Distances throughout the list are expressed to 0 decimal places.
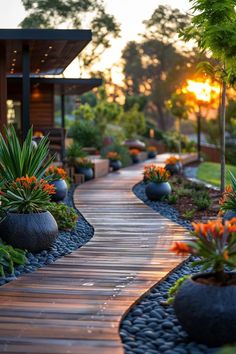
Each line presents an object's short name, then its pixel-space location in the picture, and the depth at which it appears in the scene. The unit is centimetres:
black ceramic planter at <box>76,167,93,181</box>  1803
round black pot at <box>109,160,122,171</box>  2242
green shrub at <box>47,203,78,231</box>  940
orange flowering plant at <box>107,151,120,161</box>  2250
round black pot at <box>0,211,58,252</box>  767
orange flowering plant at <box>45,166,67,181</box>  1239
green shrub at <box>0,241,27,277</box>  674
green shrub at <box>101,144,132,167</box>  2406
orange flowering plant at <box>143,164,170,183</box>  1361
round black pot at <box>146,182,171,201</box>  1360
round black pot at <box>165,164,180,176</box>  2044
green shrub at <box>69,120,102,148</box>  2827
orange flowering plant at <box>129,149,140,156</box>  2710
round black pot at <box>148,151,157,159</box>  3080
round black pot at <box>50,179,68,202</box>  1228
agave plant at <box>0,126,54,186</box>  841
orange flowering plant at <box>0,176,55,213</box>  789
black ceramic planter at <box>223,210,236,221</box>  819
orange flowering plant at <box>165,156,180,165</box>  2019
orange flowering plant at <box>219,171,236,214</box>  827
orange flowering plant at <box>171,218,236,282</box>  469
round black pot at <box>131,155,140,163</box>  2725
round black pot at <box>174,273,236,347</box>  459
